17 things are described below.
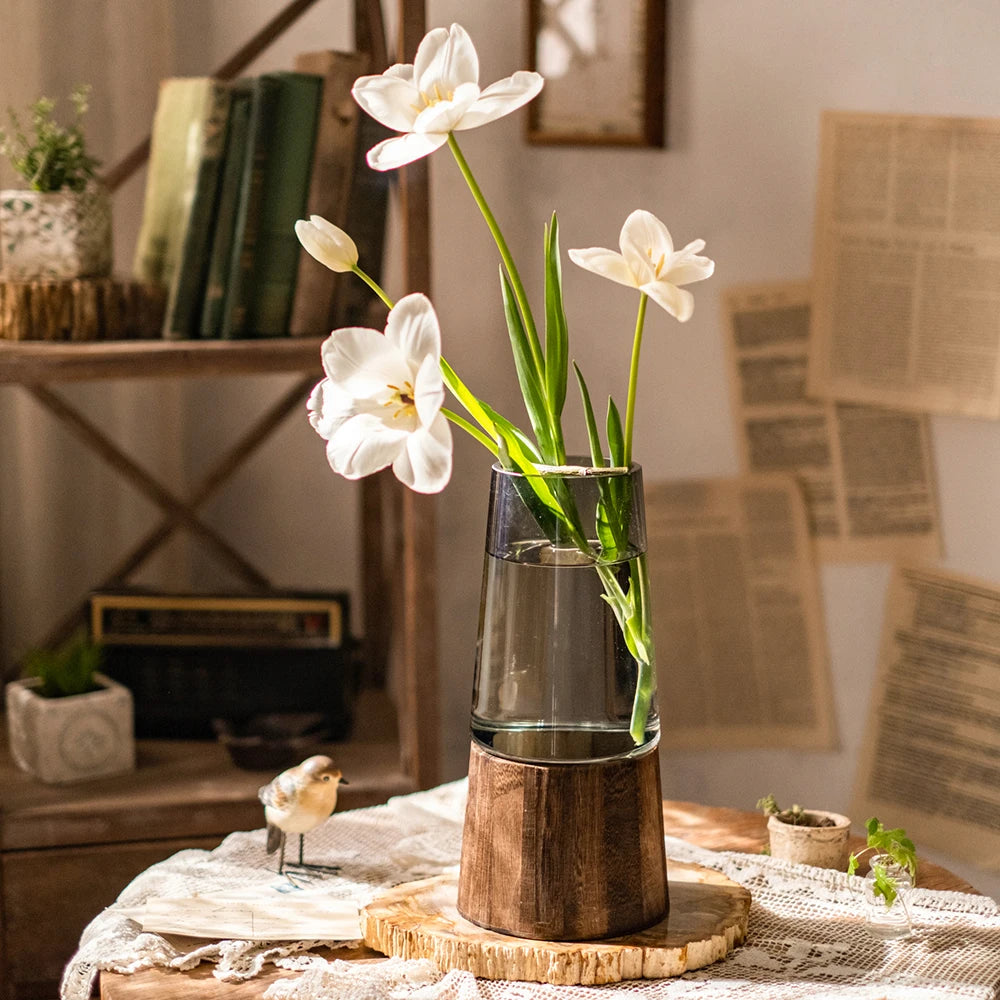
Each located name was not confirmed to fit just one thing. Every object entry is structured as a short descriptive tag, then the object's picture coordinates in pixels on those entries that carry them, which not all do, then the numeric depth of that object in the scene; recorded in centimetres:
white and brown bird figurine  185
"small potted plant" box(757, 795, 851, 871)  188
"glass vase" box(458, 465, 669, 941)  173
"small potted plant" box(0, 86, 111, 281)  218
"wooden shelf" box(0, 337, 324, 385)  213
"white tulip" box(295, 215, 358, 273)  173
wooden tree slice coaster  173
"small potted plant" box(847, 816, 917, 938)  178
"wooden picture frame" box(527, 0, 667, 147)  235
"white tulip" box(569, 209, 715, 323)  170
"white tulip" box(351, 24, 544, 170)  169
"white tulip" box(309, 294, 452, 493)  166
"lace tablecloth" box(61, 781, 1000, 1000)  172
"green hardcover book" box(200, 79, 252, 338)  217
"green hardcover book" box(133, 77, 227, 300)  220
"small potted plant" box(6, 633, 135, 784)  225
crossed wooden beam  242
